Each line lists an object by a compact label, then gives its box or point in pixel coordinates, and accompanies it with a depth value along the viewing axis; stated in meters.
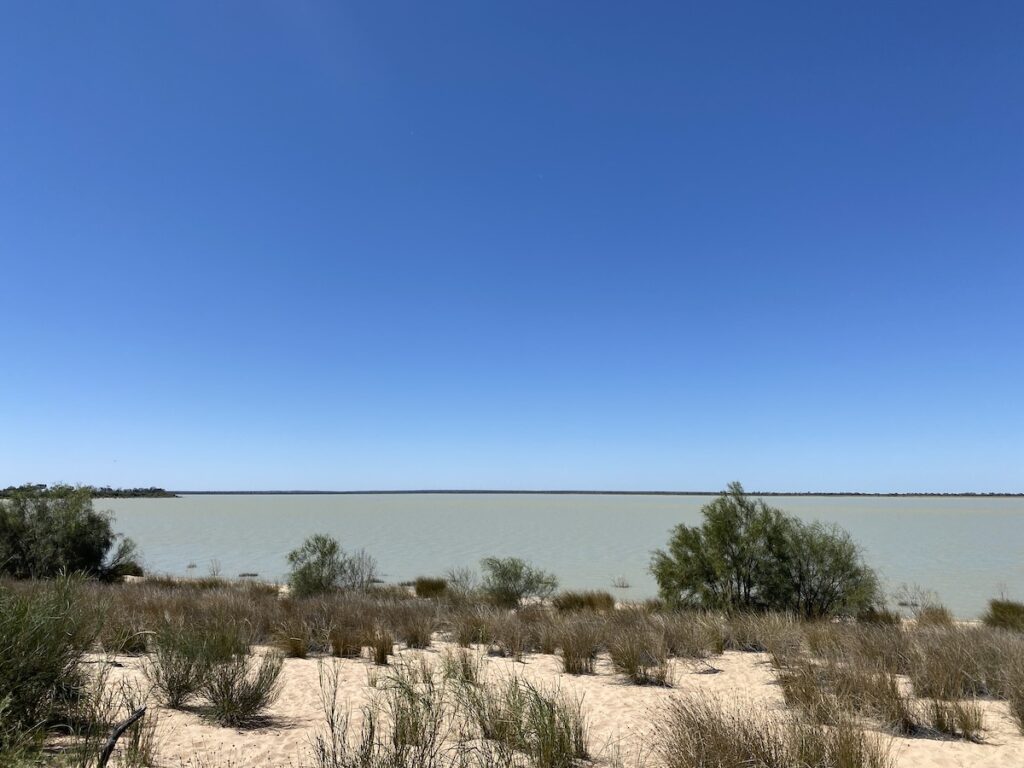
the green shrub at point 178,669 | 6.23
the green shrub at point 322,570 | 17.03
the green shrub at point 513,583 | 16.28
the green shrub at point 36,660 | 4.62
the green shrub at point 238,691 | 5.82
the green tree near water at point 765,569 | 13.13
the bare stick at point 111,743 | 3.03
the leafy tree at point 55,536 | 18.05
